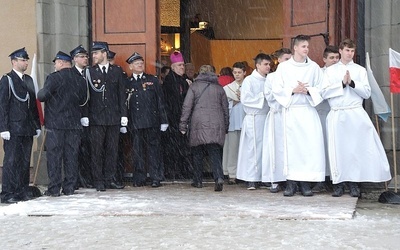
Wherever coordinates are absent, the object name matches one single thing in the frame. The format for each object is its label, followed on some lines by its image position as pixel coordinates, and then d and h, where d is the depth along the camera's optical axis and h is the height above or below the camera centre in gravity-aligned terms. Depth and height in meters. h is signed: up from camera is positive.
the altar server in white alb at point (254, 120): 10.95 -0.07
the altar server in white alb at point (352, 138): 9.81 -0.31
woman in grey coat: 10.78 -0.05
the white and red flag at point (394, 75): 10.11 +0.50
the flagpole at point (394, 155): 9.98 -0.55
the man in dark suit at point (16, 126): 9.85 -0.11
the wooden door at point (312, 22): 10.90 +1.31
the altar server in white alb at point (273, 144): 10.24 -0.39
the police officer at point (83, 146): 10.72 -0.42
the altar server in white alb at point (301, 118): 9.80 -0.05
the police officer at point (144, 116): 11.33 +0.00
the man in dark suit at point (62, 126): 10.20 -0.12
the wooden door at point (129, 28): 11.91 +1.36
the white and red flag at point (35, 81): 10.86 +0.50
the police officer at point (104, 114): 10.82 +0.03
